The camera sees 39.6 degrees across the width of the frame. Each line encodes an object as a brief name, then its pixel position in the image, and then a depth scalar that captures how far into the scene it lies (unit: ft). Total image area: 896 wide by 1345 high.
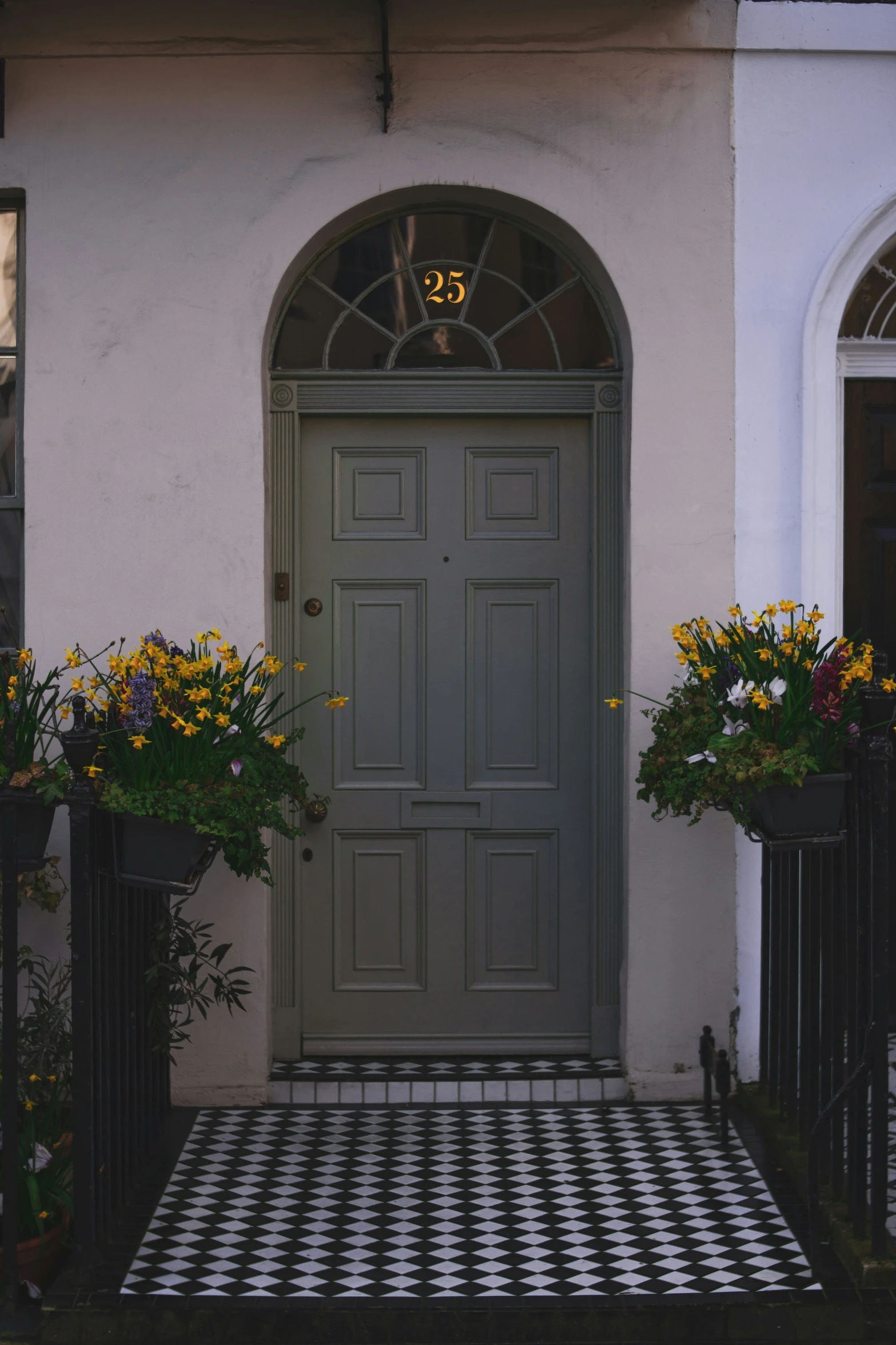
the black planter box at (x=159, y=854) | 11.55
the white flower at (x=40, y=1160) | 11.84
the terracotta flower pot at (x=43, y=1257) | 11.28
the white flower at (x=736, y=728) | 12.06
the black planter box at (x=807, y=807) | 11.57
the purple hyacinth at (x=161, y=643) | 12.48
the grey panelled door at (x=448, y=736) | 16.21
